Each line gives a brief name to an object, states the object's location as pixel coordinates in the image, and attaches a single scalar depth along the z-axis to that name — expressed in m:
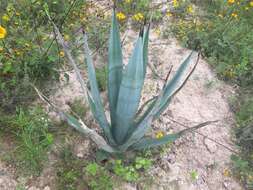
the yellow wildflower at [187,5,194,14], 3.98
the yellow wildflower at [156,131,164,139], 2.49
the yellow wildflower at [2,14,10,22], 2.64
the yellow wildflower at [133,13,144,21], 3.46
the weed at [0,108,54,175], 2.15
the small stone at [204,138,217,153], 2.71
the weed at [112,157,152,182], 2.25
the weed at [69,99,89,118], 2.58
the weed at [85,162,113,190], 2.14
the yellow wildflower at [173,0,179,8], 3.87
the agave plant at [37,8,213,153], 1.88
